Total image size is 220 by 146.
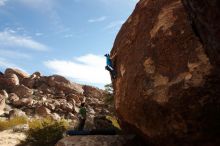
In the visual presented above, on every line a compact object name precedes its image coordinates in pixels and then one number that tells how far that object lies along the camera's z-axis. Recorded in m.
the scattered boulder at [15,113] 16.24
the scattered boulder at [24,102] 18.89
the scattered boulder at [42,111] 17.47
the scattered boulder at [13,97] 19.79
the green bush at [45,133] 9.00
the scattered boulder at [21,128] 11.88
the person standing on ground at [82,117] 6.74
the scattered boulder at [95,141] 5.39
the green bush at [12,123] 12.69
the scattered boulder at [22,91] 21.73
